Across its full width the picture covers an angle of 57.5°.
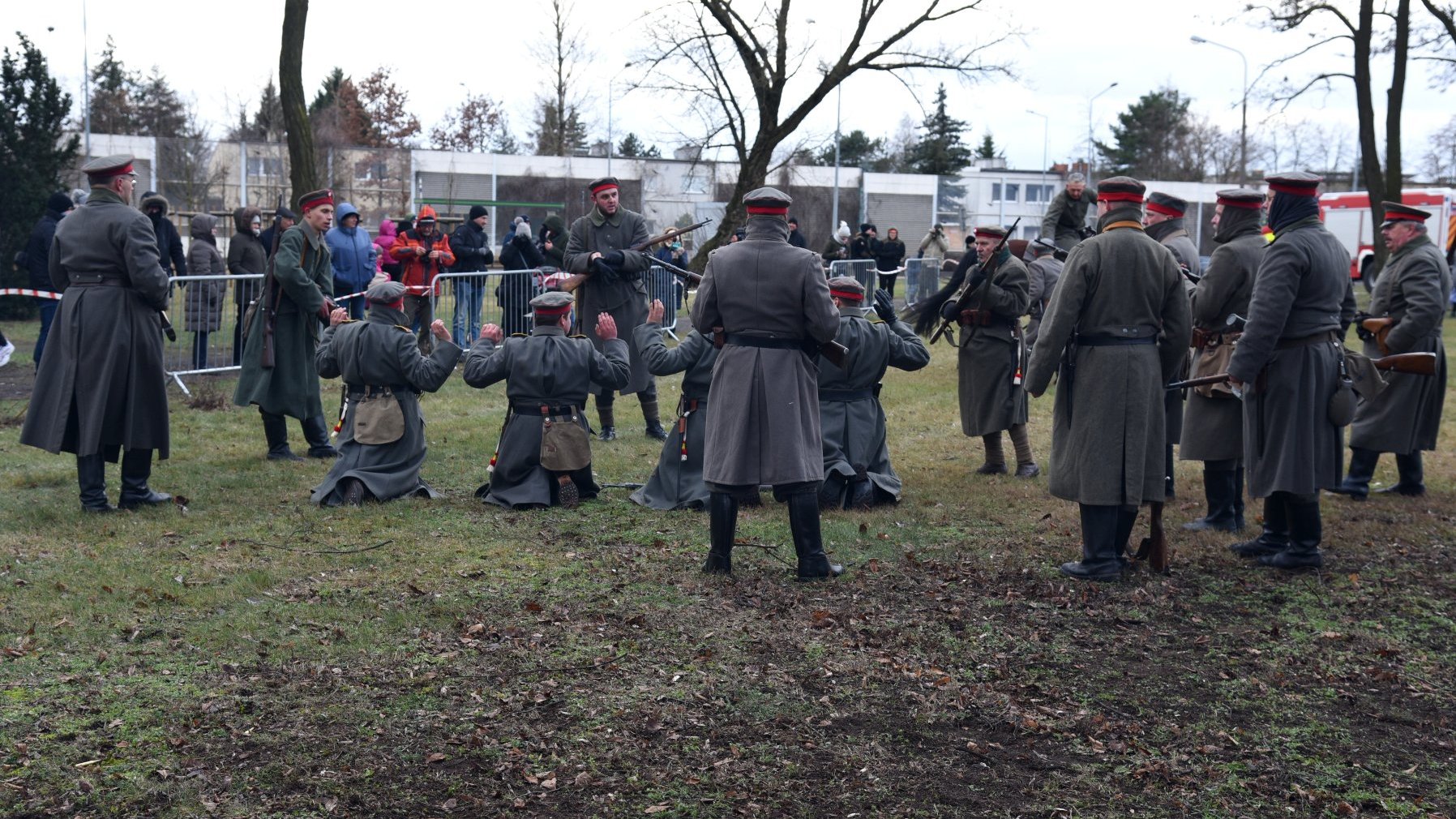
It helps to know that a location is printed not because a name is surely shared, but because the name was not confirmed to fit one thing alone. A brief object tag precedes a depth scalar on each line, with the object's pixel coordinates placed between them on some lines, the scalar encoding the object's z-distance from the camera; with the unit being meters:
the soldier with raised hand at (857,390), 8.59
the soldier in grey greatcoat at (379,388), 8.26
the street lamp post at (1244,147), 48.14
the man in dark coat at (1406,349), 8.98
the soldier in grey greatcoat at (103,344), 8.00
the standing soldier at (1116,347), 6.71
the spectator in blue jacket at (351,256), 15.20
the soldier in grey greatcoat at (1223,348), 7.57
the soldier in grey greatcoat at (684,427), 8.23
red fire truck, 34.62
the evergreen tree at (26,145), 21.22
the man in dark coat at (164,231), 14.30
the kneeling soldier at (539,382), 8.35
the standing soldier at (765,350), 6.56
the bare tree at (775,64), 23.62
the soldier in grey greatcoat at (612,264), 10.60
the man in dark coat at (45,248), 14.23
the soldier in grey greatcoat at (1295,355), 6.96
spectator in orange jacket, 16.36
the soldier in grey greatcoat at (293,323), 9.69
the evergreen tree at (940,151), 69.25
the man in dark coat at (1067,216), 12.78
